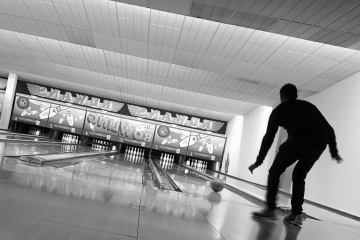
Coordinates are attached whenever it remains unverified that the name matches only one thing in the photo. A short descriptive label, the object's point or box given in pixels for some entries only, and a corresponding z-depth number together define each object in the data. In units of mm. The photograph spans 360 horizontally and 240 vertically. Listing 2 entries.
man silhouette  3143
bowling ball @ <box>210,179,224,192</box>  5492
